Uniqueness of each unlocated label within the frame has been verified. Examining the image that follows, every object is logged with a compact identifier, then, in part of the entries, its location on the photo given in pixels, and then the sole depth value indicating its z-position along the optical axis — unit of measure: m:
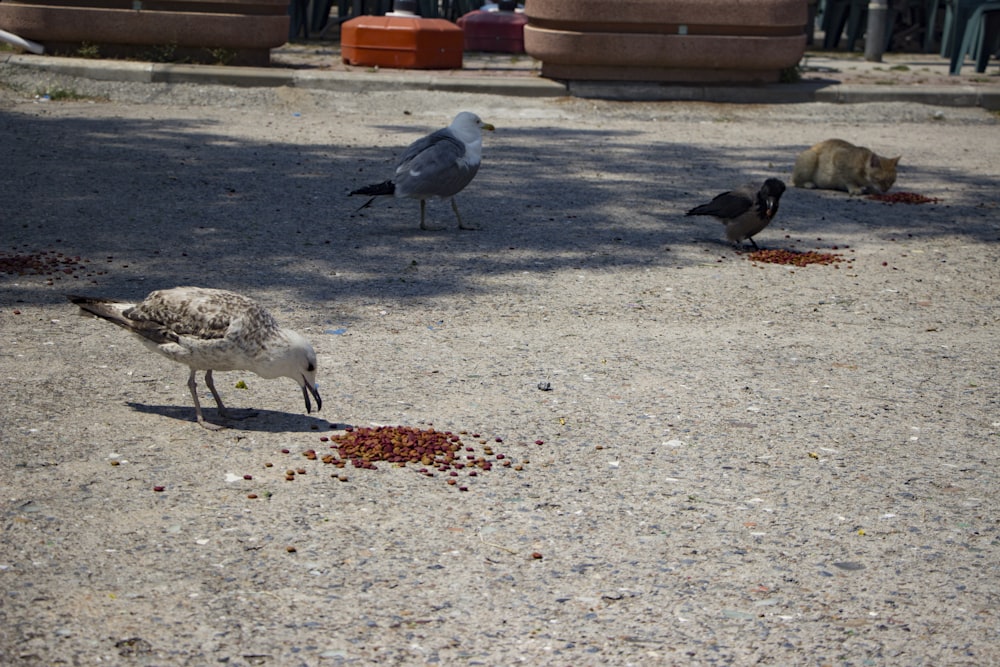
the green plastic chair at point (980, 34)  17.62
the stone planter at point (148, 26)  15.09
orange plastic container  16.38
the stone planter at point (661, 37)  15.31
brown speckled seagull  5.00
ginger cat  11.05
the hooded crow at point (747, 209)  8.84
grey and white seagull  8.99
